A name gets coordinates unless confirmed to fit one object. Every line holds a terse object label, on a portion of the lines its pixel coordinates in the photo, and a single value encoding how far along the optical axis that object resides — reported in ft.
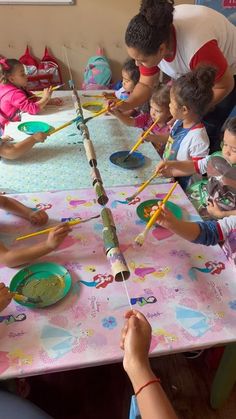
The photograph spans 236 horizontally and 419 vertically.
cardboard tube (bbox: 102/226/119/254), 3.19
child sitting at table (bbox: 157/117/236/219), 4.42
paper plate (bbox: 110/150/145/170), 5.07
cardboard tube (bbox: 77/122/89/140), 5.09
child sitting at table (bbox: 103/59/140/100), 7.25
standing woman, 4.69
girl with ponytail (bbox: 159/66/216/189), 4.90
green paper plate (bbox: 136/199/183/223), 4.05
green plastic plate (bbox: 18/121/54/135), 5.81
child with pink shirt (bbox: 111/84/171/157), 6.05
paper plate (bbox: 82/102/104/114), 6.85
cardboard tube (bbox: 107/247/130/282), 2.92
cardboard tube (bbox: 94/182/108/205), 3.86
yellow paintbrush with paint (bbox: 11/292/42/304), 2.98
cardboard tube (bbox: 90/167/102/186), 4.14
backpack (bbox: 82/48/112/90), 10.38
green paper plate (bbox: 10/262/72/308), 3.07
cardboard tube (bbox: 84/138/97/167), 4.47
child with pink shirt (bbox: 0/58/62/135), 6.58
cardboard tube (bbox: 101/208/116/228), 3.47
